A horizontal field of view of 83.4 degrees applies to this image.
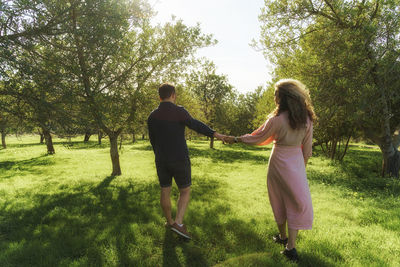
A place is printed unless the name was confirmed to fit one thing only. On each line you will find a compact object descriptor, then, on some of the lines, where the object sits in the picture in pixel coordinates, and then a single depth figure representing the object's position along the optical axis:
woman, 3.46
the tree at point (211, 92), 29.50
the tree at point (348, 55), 8.74
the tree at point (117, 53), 6.17
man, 4.11
